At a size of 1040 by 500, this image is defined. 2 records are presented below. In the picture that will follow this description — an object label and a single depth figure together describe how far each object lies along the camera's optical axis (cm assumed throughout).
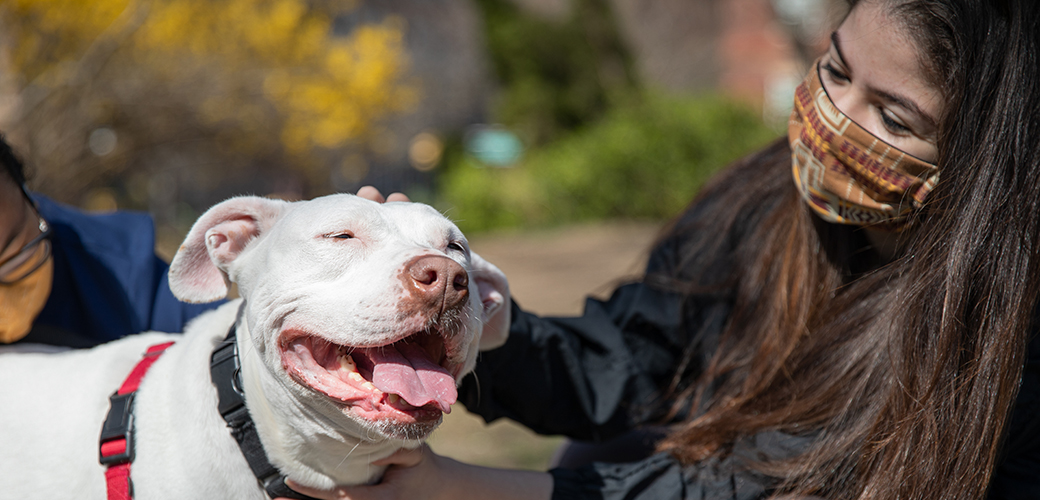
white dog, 97
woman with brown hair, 106
